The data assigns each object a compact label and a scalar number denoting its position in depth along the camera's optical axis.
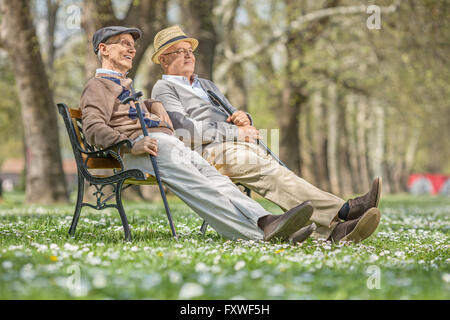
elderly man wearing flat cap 4.96
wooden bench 5.00
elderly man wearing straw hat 5.29
